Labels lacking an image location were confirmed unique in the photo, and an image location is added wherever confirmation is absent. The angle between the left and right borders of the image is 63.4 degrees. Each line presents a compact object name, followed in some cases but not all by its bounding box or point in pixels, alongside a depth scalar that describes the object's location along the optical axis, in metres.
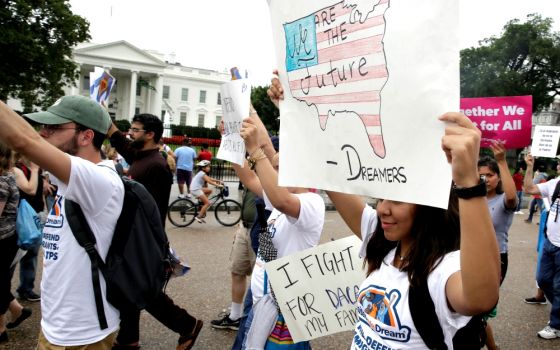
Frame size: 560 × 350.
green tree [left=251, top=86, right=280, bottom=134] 49.25
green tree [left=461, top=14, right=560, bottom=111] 48.47
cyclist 9.92
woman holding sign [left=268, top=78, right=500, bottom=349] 1.23
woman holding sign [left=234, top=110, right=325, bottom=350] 2.34
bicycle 9.76
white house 68.12
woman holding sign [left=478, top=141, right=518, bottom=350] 3.92
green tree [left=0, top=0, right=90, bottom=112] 28.55
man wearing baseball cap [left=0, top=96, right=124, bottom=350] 2.13
